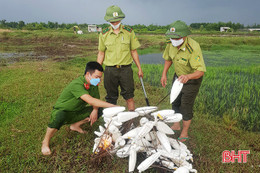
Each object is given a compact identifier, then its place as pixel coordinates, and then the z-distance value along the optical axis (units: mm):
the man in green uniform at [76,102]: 2209
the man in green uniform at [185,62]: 2182
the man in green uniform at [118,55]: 2684
